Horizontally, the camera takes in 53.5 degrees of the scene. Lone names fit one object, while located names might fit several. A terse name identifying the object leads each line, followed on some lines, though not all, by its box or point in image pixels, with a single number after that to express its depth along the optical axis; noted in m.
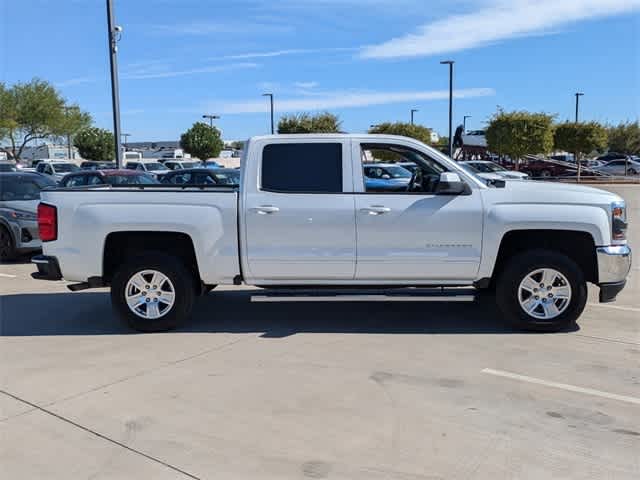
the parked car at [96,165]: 32.39
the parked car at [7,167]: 31.38
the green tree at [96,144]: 49.66
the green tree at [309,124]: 43.06
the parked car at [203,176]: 15.64
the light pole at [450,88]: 34.50
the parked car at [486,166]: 27.95
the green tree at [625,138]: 52.75
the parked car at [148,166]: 32.97
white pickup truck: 6.12
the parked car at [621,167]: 44.22
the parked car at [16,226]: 10.98
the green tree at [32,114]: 49.78
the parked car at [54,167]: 29.62
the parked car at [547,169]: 39.97
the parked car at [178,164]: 33.62
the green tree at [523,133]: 37.41
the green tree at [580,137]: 37.84
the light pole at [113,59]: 16.44
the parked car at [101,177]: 13.92
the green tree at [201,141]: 51.94
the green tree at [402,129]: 45.39
